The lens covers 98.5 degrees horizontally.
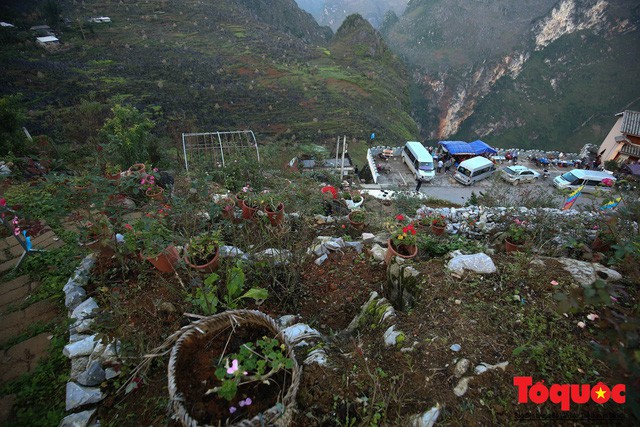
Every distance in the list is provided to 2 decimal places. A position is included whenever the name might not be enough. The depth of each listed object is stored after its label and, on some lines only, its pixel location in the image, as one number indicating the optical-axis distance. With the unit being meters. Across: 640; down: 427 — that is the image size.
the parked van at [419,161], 16.70
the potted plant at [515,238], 4.59
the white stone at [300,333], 2.27
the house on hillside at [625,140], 16.19
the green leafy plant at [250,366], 1.65
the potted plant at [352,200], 7.52
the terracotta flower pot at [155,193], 4.79
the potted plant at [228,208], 4.35
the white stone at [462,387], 1.86
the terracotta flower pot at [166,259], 2.99
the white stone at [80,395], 2.10
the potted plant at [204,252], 3.06
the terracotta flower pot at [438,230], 5.73
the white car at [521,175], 16.59
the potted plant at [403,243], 3.63
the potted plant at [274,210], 4.45
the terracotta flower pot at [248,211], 4.68
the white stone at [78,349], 2.44
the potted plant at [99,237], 3.09
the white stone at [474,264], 3.02
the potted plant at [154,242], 2.79
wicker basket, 1.55
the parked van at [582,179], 14.59
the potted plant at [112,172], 5.47
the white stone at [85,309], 2.74
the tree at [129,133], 7.03
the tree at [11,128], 7.18
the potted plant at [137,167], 5.89
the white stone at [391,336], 2.28
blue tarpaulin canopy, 19.12
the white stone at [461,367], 1.98
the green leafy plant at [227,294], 2.45
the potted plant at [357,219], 5.52
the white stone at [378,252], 3.86
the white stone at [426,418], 1.71
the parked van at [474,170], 16.47
